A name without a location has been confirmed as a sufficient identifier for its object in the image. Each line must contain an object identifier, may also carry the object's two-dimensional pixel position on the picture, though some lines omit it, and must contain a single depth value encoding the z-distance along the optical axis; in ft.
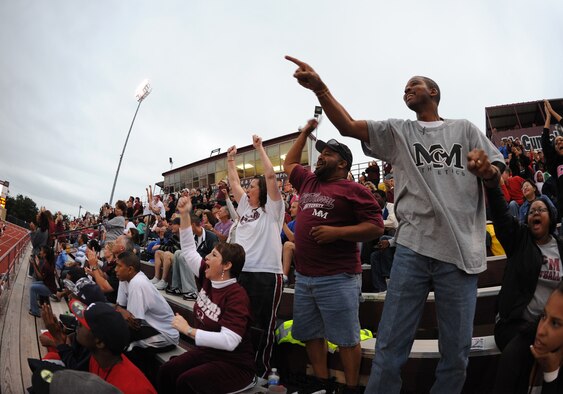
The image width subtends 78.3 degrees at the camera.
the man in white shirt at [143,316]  9.71
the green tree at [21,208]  217.70
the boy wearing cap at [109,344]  7.04
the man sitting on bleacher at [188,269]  16.29
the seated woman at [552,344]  4.50
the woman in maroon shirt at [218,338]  7.47
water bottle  8.21
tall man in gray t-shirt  5.91
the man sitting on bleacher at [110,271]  13.34
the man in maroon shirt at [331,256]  7.95
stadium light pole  90.33
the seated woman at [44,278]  20.38
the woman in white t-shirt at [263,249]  9.62
